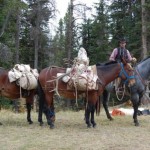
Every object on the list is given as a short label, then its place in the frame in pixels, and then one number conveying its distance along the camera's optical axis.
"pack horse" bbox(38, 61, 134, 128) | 9.15
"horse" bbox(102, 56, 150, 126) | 9.74
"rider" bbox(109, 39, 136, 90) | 10.03
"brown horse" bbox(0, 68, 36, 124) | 9.87
